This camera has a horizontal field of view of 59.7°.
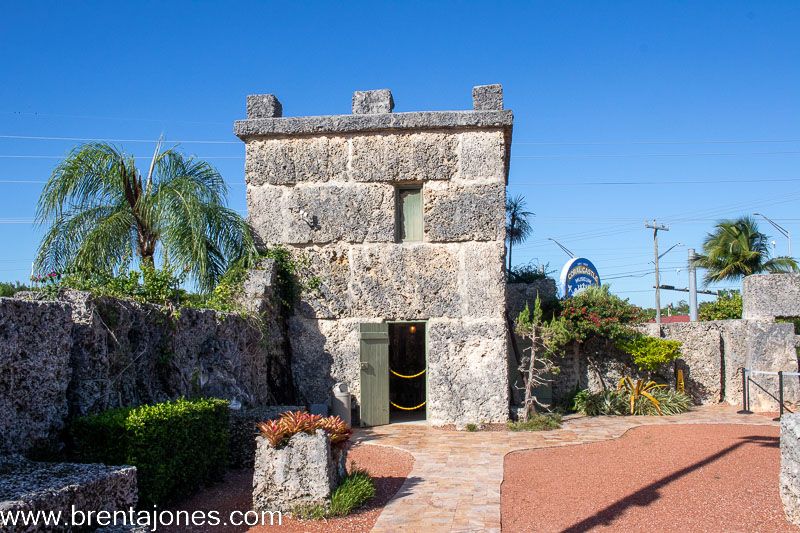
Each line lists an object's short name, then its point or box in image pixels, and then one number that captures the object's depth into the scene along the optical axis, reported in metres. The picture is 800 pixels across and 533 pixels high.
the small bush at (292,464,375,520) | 6.61
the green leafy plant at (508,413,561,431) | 12.02
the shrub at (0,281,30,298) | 9.96
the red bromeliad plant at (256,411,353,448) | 6.81
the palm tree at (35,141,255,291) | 11.27
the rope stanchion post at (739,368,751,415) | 13.73
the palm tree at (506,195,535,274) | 21.98
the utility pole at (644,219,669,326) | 31.71
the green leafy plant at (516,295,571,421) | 12.65
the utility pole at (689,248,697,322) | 26.40
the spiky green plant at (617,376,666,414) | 14.05
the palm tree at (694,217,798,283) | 24.67
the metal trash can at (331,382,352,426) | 12.09
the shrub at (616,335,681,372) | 14.48
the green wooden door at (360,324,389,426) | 12.55
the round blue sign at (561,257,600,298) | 16.73
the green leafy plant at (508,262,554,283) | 17.00
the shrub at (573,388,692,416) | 13.98
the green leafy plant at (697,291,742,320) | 20.14
